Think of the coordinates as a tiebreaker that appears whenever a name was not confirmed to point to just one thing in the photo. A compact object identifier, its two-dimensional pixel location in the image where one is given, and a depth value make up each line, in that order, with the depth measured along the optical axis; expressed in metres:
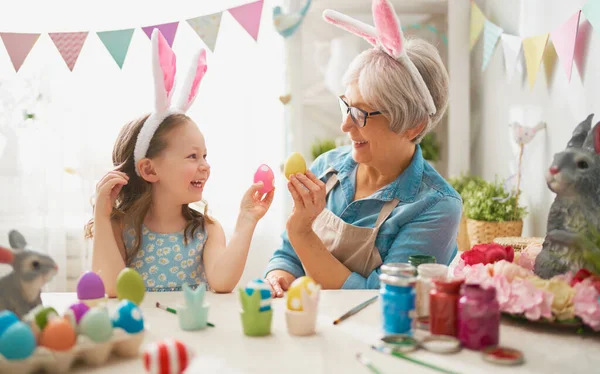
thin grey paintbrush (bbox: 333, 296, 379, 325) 1.16
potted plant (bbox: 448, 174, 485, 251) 2.66
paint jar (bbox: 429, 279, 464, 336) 1.05
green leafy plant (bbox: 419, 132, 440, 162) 3.00
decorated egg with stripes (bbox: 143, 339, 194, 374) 0.85
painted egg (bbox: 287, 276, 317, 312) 1.09
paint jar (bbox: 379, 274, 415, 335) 1.06
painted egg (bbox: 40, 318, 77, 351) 0.91
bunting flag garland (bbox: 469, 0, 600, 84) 1.98
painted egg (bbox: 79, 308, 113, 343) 0.94
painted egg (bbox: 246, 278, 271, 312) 1.08
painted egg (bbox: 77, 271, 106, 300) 1.15
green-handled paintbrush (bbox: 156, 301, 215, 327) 1.23
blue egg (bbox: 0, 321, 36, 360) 0.87
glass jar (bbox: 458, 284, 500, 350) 1.00
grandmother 1.60
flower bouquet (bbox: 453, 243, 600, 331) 1.06
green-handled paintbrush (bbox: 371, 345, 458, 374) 0.92
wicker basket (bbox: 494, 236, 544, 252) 2.11
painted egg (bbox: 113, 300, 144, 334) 0.98
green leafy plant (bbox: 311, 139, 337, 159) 2.90
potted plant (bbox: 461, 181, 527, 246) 2.45
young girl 1.48
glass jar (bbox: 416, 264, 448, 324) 1.14
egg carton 0.89
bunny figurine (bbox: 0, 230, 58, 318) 1.00
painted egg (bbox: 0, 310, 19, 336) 0.90
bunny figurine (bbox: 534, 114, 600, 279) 1.13
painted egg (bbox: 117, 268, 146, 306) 1.14
